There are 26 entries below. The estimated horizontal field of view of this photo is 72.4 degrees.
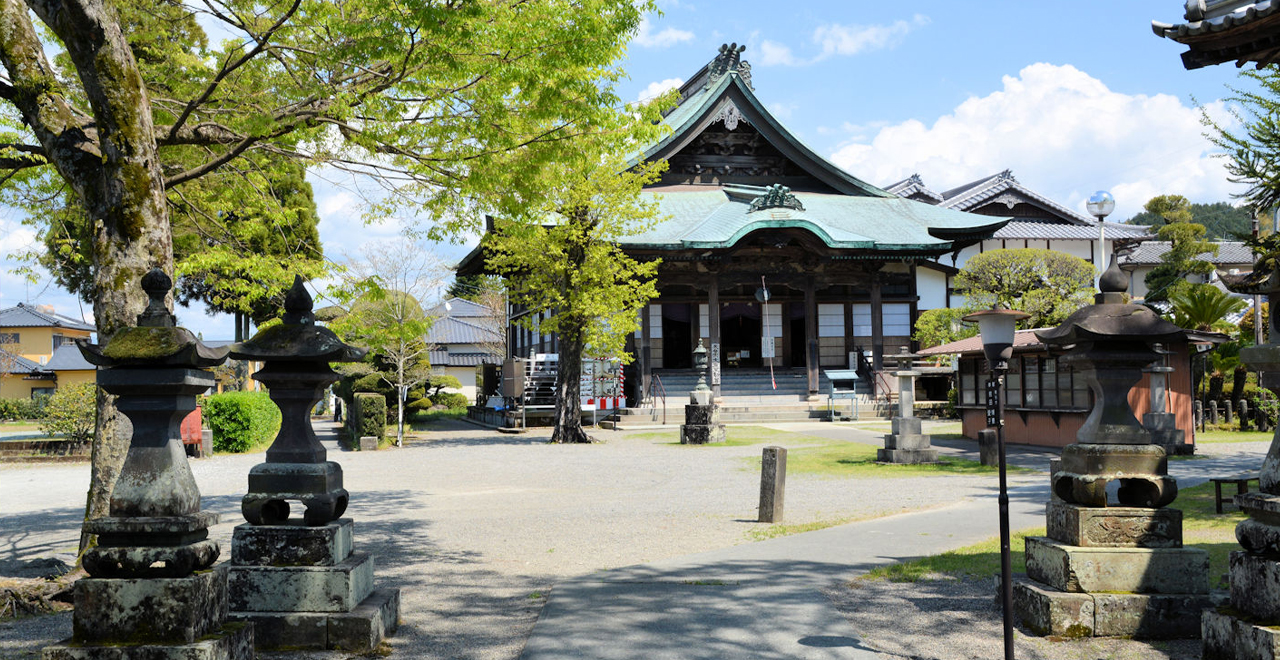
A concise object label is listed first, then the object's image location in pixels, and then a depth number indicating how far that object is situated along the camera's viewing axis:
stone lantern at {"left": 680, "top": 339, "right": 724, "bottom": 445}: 21.06
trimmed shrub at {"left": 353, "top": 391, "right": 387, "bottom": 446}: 22.08
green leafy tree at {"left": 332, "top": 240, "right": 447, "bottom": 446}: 12.81
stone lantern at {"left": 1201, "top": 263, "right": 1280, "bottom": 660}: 4.38
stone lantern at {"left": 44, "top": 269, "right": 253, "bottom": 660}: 4.37
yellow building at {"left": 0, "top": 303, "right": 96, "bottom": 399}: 41.66
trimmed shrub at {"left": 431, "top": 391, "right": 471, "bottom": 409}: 42.28
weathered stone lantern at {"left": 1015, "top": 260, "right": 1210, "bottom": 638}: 5.43
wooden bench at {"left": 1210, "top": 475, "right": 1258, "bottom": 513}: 9.55
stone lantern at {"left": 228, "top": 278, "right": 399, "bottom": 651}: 5.39
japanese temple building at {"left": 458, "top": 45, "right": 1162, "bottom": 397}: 29.39
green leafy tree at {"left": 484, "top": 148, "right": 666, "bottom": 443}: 21.25
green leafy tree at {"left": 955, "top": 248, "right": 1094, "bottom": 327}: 26.33
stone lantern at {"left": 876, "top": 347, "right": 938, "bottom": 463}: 16.05
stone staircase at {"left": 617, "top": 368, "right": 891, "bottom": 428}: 27.77
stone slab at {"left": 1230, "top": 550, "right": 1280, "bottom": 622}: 4.38
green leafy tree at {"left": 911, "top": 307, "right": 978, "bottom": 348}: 30.31
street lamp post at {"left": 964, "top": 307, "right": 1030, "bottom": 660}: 4.85
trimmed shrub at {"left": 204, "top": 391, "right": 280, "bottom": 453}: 21.77
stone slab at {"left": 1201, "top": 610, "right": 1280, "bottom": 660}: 4.27
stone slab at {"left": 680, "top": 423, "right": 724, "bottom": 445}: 21.05
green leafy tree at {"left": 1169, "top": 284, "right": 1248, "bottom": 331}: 21.86
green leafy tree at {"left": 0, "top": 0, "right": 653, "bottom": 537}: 6.86
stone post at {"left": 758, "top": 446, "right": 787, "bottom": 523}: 10.00
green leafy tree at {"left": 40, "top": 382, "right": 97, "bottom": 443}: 20.92
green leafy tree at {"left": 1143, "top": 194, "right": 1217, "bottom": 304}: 32.97
